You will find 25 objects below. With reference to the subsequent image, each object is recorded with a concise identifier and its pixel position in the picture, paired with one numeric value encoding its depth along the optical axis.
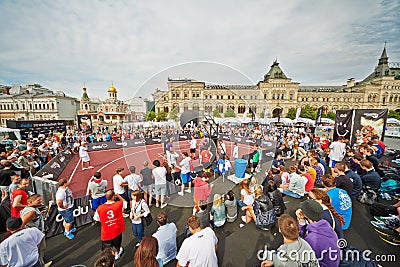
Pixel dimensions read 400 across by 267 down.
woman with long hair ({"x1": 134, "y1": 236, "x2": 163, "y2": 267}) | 2.32
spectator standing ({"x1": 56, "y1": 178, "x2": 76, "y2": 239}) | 4.62
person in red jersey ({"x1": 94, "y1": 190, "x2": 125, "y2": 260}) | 3.56
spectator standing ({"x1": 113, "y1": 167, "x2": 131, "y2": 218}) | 5.50
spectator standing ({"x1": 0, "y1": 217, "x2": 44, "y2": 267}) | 2.72
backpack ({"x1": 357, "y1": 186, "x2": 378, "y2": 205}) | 6.00
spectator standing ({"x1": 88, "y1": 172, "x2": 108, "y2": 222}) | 5.18
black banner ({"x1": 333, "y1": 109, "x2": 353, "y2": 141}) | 12.59
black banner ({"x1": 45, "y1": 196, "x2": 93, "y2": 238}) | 4.84
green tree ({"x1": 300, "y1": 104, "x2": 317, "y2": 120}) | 59.84
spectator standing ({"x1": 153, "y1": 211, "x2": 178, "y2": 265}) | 3.42
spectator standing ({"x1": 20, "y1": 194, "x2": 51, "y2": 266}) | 3.37
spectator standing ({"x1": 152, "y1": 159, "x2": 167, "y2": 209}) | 5.85
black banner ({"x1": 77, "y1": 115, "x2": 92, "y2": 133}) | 27.90
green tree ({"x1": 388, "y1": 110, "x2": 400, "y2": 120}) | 56.19
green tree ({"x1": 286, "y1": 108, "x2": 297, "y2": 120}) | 56.01
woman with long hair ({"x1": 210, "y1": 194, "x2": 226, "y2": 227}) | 4.87
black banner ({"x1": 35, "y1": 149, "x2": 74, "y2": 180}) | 8.23
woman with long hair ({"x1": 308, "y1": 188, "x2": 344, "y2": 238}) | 2.84
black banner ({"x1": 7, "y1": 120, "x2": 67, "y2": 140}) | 19.20
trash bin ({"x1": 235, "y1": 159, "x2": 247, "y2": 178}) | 8.00
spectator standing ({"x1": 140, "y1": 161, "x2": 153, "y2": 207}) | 6.24
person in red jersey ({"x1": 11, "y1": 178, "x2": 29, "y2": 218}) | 4.20
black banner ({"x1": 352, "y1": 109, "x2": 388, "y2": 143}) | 11.45
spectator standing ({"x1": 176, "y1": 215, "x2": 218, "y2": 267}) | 2.57
